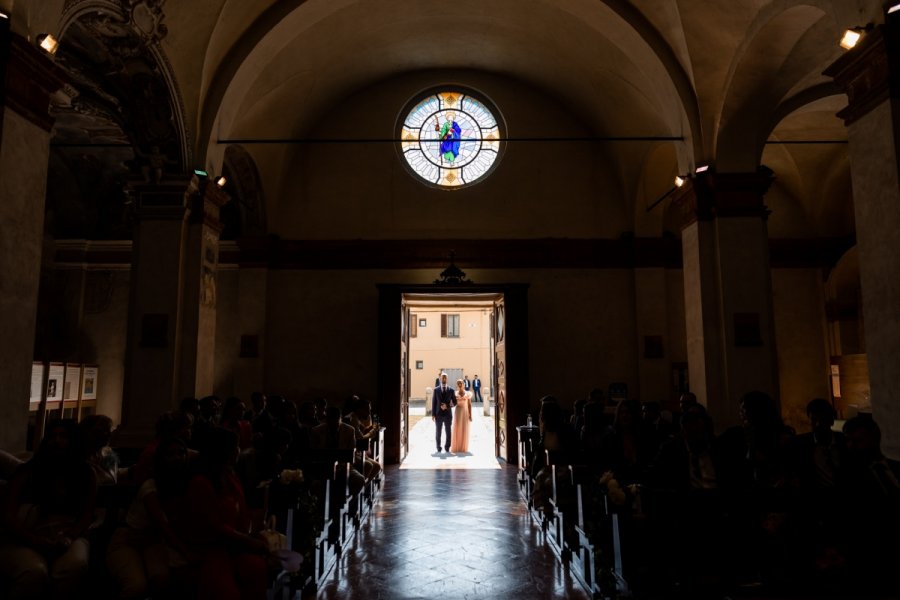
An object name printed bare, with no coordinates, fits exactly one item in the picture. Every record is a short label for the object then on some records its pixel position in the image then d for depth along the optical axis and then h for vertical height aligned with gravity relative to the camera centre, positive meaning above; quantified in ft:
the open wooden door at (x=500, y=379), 39.99 -0.43
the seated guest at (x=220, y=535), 10.71 -2.86
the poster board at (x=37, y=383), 34.63 -0.57
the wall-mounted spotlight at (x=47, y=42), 16.08 +8.63
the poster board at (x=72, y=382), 37.52 -0.56
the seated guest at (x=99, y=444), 13.57 -1.57
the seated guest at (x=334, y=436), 21.72 -2.23
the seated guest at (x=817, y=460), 13.05 -1.91
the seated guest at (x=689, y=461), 13.84 -2.00
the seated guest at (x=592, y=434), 18.62 -1.92
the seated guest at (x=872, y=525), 11.30 -2.83
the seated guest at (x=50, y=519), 10.63 -2.71
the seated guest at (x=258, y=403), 25.28 -1.25
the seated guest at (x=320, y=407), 32.79 -1.86
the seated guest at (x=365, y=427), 25.40 -2.36
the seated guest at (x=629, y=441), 18.03 -2.01
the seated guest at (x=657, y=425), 19.07 -1.82
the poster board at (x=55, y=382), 35.78 -0.52
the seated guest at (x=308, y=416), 24.58 -1.72
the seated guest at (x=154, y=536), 10.91 -2.98
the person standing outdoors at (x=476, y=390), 87.34 -2.57
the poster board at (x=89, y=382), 39.45 -0.59
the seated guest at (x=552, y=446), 19.92 -2.45
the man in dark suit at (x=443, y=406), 42.37 -2.32
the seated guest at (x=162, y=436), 14.42 -1.54
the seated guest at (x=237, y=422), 19.03 -1.52
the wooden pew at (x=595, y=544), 13.14 -4.02
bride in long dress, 42.93 -3.48
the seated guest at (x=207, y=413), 19.54 -1.39
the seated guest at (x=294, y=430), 20.24 -2.00
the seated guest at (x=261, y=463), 14.33 -2.28
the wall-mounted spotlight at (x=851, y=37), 16.05 +8.71
